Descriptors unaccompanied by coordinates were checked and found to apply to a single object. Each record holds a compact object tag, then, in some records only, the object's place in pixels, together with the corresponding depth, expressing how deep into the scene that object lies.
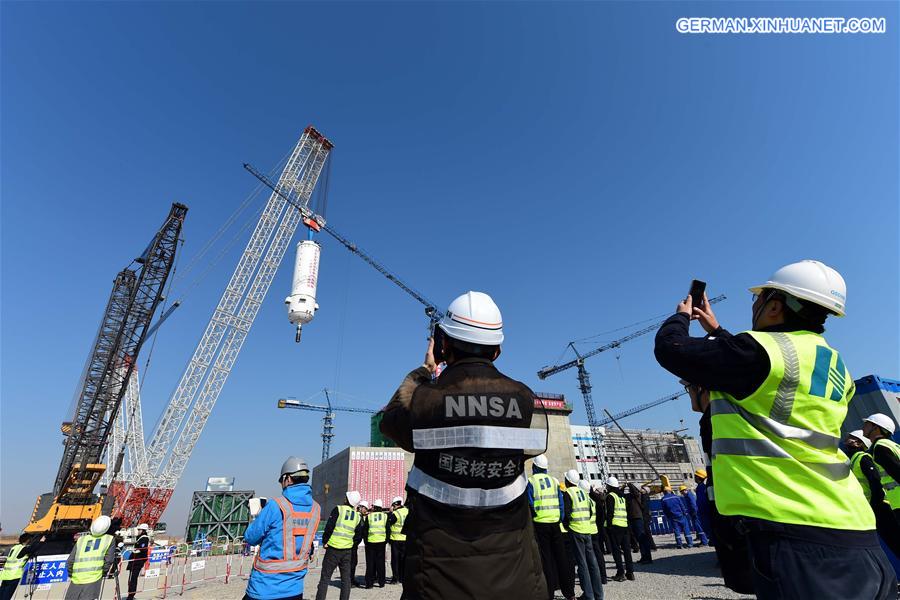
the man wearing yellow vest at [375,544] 10.15
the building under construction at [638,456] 87.12
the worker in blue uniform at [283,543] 3.76
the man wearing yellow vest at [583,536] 6.15
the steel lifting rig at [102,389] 28.11
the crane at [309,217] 51.48
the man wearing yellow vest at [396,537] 11.05
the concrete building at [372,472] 54.97
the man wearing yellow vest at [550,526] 6.21
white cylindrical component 28.66
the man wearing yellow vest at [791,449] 1.57
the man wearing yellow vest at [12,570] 8.76
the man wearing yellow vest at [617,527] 8.09
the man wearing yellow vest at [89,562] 6.84
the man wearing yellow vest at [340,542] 7.33
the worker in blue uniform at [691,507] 13.32
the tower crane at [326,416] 101.00
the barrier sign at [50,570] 14.56
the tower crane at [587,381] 88.75
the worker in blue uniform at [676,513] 12.80
